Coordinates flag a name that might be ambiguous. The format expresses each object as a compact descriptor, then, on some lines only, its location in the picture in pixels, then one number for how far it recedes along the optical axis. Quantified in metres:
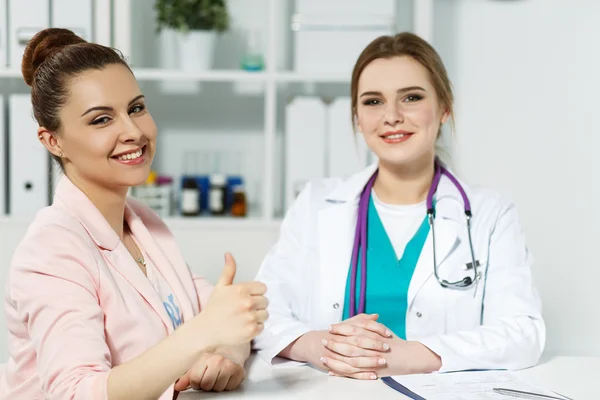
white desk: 1.21
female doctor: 1.66
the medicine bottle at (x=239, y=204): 2.83
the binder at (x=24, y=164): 2.61
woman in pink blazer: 1.05
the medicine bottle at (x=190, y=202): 2.78
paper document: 1.19
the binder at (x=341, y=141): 2.67
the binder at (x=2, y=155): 2.61
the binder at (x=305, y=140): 2.67
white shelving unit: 2.62
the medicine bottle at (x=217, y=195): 2.81
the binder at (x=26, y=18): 2.57
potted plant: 2.77
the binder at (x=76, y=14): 2.59
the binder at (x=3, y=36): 2.58
